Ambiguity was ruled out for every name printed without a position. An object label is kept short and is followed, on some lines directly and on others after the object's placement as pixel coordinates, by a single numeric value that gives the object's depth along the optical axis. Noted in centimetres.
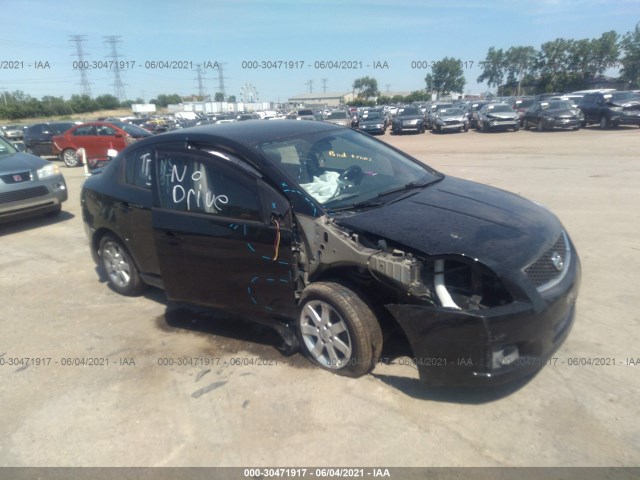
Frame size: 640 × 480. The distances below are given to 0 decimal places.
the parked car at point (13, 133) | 3075
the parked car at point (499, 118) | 2553
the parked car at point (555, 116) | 2333
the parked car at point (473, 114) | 2853
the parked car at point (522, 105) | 2956
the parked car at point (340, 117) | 2978
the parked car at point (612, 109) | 2198
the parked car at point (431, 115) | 2919
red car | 1772
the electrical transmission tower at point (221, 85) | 6705
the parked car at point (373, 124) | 2834
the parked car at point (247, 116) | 3094
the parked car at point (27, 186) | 798
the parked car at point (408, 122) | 2789
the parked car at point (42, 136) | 2049
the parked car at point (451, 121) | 2739
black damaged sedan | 299
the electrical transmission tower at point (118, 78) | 5656
